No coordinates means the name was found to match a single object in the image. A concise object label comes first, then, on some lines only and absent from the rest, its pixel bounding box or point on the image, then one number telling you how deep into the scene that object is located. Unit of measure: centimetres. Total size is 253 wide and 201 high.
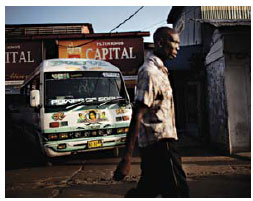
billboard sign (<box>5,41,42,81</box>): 1320
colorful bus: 541
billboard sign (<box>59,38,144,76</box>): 1353
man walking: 191
